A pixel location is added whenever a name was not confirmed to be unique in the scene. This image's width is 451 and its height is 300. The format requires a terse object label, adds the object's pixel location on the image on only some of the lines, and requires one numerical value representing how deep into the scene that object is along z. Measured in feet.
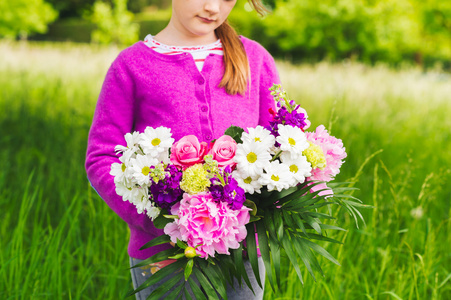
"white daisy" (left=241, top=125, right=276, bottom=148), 3.47
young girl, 4.58
